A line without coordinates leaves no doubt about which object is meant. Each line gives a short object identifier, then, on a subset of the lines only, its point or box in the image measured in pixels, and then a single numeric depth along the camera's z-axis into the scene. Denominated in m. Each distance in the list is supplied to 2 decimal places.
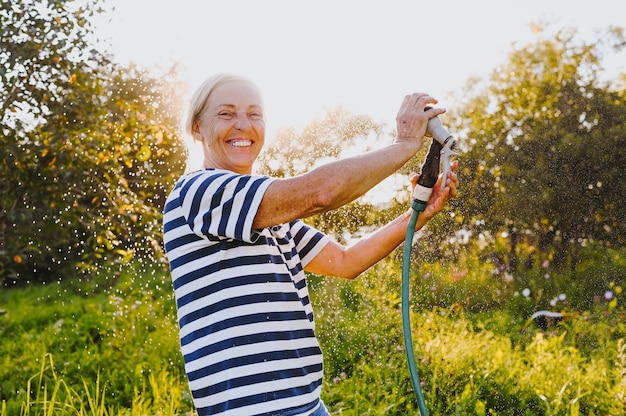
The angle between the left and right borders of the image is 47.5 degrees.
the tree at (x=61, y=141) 3.62
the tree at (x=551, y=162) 5.16
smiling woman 1.33
